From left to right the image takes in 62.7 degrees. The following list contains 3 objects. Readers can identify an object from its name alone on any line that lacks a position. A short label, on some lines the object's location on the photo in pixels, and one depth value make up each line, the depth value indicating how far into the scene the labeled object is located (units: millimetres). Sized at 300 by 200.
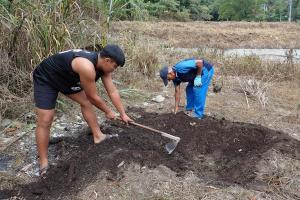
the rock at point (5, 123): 2998
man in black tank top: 2198
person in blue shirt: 3114
